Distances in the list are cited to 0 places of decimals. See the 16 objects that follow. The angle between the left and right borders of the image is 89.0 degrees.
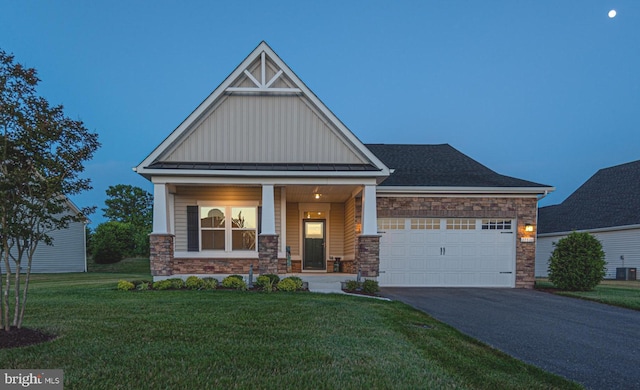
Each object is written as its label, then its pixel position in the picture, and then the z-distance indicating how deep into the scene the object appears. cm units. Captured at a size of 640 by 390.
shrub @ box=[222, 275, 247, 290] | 898
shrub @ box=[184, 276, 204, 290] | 905
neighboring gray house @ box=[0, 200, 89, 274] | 1894
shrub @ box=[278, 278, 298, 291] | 880
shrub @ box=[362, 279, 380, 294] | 919
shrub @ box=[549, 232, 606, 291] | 1057
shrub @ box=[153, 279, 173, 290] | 890
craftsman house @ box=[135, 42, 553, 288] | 982
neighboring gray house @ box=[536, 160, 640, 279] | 1650
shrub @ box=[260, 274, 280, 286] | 905
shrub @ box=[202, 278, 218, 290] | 906
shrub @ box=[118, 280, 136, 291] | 889
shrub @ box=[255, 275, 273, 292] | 875
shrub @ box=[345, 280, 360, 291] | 933
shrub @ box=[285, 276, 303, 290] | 900
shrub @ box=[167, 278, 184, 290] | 907
